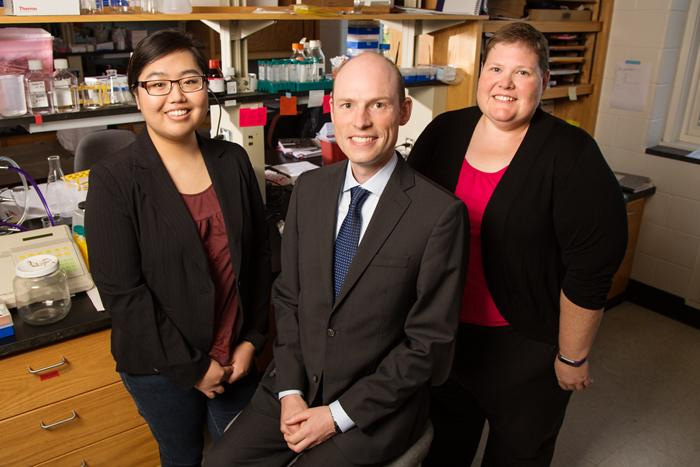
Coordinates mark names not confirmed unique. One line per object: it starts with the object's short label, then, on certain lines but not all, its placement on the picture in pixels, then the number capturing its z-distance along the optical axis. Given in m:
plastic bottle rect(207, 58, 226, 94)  2.07
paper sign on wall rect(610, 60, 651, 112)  3.29
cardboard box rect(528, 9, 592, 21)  3.04
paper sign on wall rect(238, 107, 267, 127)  2.22
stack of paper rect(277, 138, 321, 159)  3.15
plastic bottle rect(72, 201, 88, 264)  1.96
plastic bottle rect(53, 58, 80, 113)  1.87
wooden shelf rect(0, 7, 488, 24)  1.74
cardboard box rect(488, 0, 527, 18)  3.01
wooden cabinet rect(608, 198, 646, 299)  3.35
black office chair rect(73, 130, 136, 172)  2.98
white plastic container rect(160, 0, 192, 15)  1.95
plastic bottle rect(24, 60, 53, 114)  1.81
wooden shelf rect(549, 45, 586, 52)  3.24
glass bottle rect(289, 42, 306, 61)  2.44
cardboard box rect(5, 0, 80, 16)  1.69
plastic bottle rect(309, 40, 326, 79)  2.48
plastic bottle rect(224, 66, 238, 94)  2.16
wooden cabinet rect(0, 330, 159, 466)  1.72
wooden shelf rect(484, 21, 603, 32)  2.83
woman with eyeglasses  1.47
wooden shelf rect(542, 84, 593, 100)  3.23
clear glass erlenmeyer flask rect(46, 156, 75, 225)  2.41
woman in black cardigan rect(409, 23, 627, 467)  1.51
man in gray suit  1.33
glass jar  1.70
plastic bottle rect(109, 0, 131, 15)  1.89
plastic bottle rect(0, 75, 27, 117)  1.77
